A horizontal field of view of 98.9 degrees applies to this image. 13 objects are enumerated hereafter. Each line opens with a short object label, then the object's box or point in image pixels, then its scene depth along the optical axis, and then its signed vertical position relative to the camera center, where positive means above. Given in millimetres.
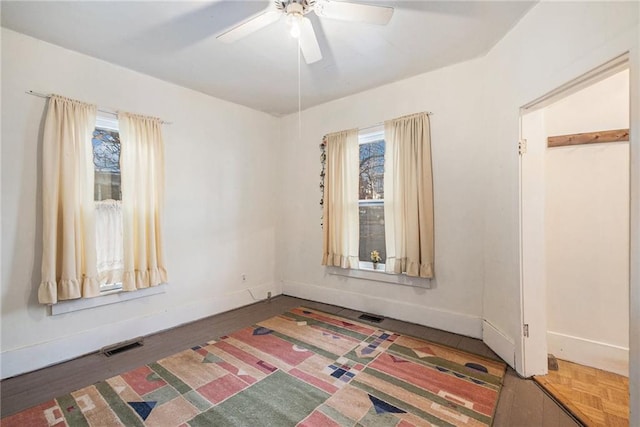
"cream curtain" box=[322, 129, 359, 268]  3613 +174
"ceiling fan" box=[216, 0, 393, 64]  1687 +1307
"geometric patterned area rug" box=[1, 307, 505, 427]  1720 -1264
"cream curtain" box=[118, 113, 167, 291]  2795 +203
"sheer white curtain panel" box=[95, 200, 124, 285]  2725 -235
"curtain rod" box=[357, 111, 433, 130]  3062 +1131
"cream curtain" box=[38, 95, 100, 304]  2312 +129
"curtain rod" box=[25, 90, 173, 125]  2340 +1078
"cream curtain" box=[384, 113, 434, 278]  3006 +200
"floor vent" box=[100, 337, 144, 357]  2568 -1253
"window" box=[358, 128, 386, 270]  3529 +253
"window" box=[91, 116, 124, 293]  2729 +156
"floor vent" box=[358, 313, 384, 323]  3275 -1259
